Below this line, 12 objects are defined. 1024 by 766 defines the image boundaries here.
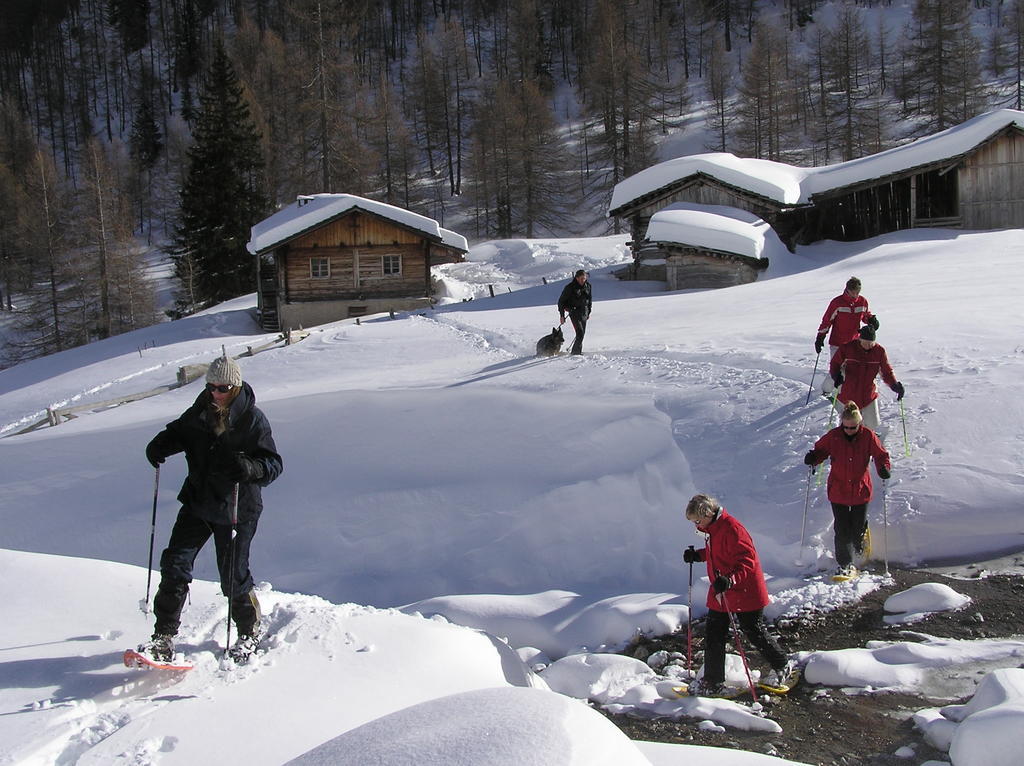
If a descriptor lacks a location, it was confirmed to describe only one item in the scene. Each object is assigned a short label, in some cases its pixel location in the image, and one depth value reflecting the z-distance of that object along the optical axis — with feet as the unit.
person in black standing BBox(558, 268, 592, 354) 44.62
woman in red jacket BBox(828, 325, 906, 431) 27.25
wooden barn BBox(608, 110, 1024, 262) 84.84
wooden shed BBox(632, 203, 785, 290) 79.05
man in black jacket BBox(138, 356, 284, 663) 15.29
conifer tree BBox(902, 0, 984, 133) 165.37
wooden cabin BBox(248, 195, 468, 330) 95.30
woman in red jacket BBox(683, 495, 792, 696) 17.79
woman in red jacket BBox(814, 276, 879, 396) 31.73
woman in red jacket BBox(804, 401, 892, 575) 22.79
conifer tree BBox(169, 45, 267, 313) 133.49
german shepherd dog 45.32
